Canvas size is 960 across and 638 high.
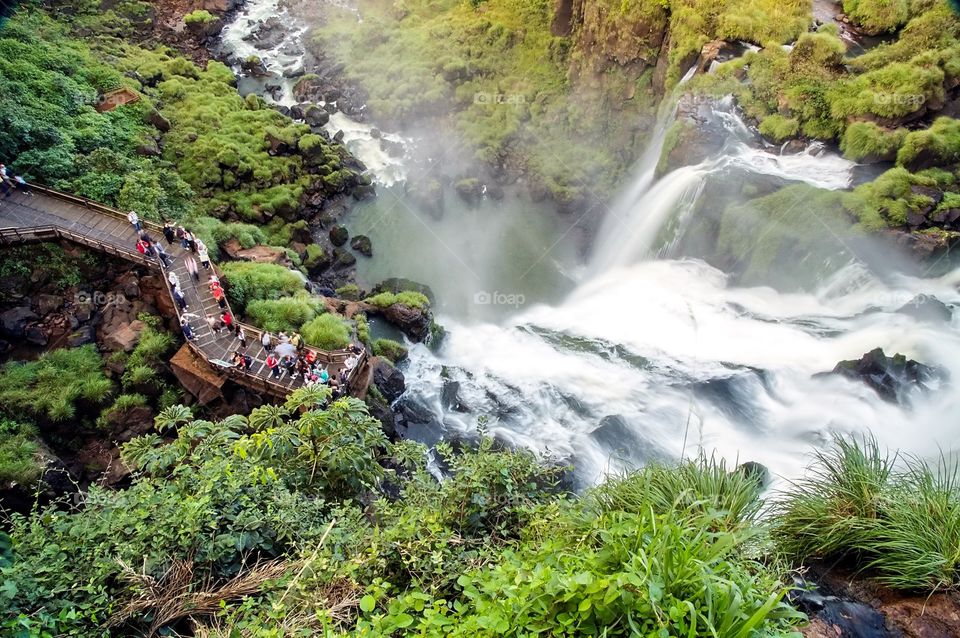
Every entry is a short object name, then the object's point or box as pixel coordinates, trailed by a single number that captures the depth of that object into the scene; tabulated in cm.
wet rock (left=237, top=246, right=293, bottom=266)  1784
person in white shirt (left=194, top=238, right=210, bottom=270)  1536
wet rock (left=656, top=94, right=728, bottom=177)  1856
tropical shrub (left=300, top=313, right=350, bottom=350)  1485
